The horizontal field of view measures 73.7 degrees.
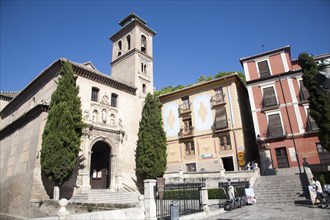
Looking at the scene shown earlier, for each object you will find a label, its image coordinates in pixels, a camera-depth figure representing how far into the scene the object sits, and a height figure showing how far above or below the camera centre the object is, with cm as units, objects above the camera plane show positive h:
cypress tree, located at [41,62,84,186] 1408 +336
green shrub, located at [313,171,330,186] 1379 -34
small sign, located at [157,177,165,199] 906 -30
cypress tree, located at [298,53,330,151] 1523 +462
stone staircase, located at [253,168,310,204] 1395 -105
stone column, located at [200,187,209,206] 1083 -89
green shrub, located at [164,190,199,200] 1373 -94
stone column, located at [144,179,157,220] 852 -73
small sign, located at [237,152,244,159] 2188 +193
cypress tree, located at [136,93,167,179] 1981 +327
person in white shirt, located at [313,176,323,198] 1115 -93
